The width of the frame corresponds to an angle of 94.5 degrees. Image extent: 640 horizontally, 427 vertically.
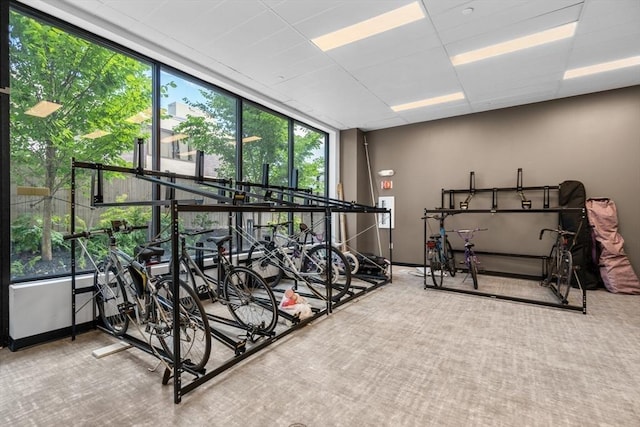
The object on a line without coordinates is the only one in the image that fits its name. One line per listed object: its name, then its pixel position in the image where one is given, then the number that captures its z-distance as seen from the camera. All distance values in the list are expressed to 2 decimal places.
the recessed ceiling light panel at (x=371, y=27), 2.72
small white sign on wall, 6.34
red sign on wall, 6.37
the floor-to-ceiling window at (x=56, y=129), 2.62
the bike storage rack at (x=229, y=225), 1.82
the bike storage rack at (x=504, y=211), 3.53
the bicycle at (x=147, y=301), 2.15
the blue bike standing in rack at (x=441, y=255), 4.54
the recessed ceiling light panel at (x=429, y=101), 4.75
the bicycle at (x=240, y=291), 2.62
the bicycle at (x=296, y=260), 3.70
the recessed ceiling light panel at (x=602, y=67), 3.65
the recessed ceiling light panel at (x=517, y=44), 3.02
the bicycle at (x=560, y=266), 3.68
